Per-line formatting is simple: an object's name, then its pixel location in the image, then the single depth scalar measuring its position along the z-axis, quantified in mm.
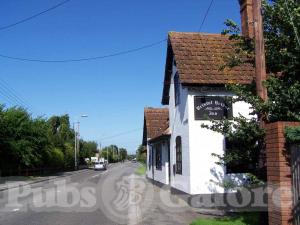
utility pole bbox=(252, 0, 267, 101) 8176
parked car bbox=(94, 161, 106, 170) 57017
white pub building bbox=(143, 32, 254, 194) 14242
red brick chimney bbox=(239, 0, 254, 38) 13186
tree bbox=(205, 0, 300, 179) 7866
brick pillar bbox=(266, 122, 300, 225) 6997
